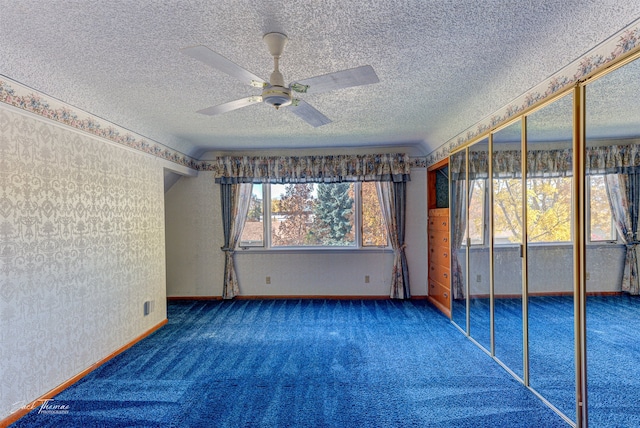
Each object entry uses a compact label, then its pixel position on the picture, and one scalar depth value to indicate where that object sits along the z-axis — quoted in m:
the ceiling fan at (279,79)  1.67
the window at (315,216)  5.19
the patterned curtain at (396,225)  4.98
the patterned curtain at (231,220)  5.12
